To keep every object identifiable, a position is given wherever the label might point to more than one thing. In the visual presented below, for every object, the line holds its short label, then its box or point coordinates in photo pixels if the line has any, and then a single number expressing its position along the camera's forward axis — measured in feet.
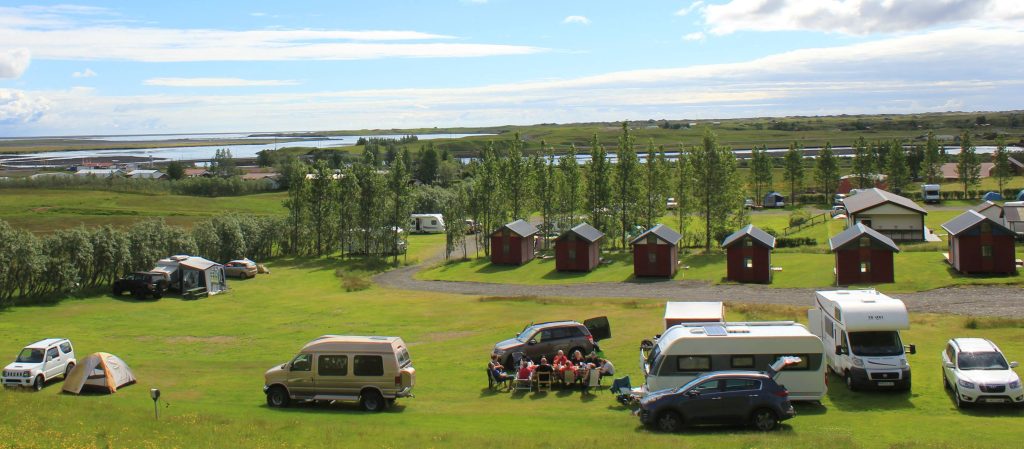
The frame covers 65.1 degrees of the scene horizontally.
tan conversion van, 65.10
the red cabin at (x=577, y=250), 169.89
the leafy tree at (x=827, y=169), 313.32
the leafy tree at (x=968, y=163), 298.56
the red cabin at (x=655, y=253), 156.97
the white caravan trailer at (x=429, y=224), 274.16
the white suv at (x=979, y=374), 60.03
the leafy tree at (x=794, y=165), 317.83
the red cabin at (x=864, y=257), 135.44
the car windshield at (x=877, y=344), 67.67
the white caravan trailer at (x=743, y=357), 61.98
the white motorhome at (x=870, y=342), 66.18
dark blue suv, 54.95
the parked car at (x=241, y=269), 172.14
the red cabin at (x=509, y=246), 185.78
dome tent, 72.84
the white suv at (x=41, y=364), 75.15
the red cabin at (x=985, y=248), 134.62
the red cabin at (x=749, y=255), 145.07
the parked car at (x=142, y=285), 141.90
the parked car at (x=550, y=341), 80.64
